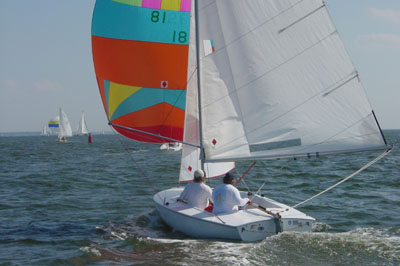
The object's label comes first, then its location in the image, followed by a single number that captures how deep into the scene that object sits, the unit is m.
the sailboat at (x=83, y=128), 114.59
